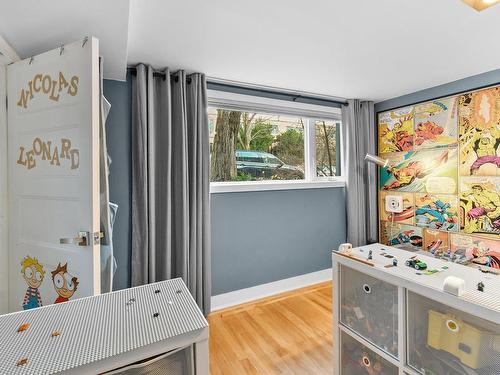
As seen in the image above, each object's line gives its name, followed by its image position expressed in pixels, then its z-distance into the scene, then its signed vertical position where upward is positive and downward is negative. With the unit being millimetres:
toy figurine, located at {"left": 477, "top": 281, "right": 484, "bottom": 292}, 945 -369
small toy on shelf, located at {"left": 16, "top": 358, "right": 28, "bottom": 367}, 495 -328
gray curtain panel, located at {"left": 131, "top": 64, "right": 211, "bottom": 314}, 2059 +73
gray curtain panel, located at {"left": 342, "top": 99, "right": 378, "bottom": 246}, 3068 +185
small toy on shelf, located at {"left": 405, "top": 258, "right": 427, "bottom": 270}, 1152 -350
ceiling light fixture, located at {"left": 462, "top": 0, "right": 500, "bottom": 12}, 1027 +738
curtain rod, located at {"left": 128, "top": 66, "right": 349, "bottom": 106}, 2350 +1001
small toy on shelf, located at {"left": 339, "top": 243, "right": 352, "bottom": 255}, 1389 -332
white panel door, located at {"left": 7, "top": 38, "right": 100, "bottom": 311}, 1232 +82
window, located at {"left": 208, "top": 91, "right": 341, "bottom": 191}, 2602 +443
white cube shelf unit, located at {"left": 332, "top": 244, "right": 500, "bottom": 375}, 903 -544
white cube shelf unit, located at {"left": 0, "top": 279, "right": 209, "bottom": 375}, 512 -326
